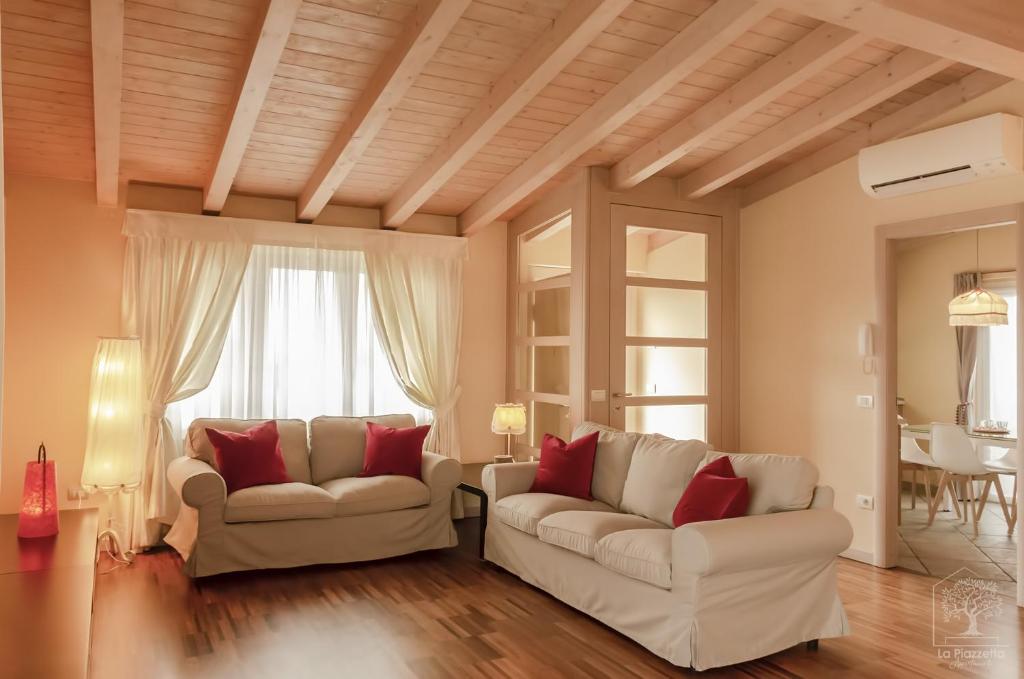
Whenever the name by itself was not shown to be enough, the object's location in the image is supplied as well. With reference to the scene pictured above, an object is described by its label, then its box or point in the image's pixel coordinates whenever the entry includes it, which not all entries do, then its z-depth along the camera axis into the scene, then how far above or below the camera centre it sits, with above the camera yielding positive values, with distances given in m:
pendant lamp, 5.98 +0.39
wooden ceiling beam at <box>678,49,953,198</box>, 4.11 +1.43
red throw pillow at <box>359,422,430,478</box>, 5.20 -0.67
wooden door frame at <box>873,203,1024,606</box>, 4.96 -0.26
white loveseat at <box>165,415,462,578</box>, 4.43 -0.94
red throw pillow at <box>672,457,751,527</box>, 3.61 -0.67
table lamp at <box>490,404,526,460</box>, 5.59 -0.47
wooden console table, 2.10 -0.84
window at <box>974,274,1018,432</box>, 6.75 -0.07
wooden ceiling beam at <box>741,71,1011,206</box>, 4.44 +1.45
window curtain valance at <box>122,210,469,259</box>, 5.17 +0.84
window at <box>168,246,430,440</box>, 5.46 +0.03
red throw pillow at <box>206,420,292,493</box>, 4.69 -0.65
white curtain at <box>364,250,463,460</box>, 5.91 +0.22
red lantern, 3.53 -0.70
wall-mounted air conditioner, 4.23 +1.16
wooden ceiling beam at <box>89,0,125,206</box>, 3.12 +1.23
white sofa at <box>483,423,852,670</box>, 3.24 -0.94
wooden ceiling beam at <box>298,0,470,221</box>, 3.32 +1.31
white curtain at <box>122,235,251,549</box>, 5.12 +0.18
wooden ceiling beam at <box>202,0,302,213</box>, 3.17 +1.25
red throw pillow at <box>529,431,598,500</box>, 4.68 -0.69
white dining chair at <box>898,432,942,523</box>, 6.16 -0.79
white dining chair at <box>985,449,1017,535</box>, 5.50 -0.77
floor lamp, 4.60 -0.43
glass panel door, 5.61 +0.25
